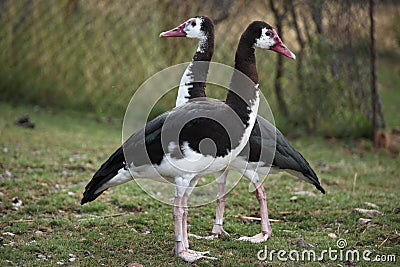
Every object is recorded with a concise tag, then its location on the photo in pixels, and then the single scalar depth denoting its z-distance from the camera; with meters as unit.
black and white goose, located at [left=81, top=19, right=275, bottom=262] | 9.66
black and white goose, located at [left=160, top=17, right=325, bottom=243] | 10.80
